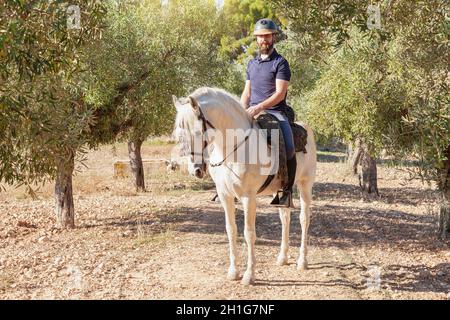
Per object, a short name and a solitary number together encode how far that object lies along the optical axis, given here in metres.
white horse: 7.21
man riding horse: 8.37
